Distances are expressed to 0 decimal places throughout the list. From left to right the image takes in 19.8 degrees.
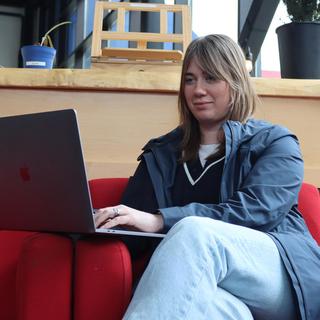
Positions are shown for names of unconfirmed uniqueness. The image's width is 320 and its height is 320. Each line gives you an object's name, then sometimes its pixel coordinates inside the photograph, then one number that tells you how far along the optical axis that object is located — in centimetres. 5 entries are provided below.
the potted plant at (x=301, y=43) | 308
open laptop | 187
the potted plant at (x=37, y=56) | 302
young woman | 182
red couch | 195
